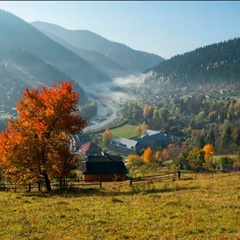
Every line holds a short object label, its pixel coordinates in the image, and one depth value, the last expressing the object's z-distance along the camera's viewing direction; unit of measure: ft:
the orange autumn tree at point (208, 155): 341.51
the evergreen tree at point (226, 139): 540.68
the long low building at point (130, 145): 609.42
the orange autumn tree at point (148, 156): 452.55
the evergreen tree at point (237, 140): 534.00
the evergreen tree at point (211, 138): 576.36
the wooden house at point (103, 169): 249.14
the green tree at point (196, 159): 328.51
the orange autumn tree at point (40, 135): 119.65
